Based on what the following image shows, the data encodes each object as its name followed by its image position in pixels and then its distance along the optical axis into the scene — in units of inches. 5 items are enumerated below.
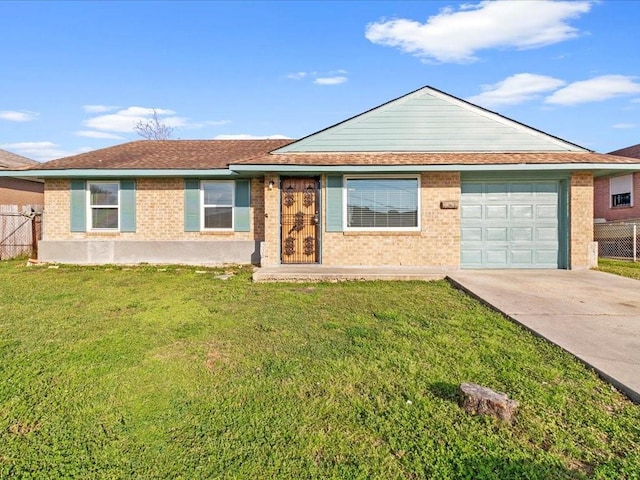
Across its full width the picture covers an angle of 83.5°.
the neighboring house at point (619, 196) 695.1
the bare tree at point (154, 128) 1339.8
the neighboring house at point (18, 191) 661.9
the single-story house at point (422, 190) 367.9
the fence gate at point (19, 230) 509.4
